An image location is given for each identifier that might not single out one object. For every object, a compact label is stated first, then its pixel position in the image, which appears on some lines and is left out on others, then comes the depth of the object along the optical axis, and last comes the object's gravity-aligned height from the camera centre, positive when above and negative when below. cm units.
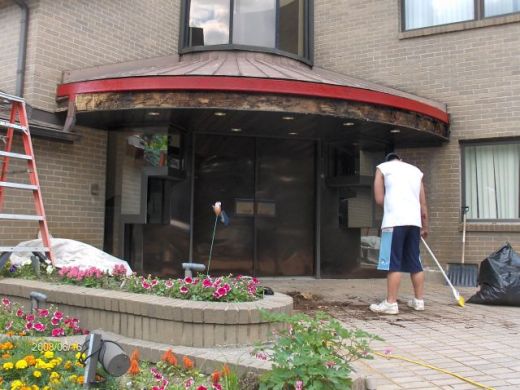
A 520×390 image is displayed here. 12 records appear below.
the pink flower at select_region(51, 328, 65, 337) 389 -76
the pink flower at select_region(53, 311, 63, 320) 402 -64
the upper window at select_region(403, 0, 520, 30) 892 +410
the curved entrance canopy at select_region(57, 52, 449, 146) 653 +180
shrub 271 -65
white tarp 568 -26
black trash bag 636 -50
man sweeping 582 +14
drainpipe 726 +264
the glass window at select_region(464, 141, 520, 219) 884 +104
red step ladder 506 +65
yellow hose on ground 336 -93
